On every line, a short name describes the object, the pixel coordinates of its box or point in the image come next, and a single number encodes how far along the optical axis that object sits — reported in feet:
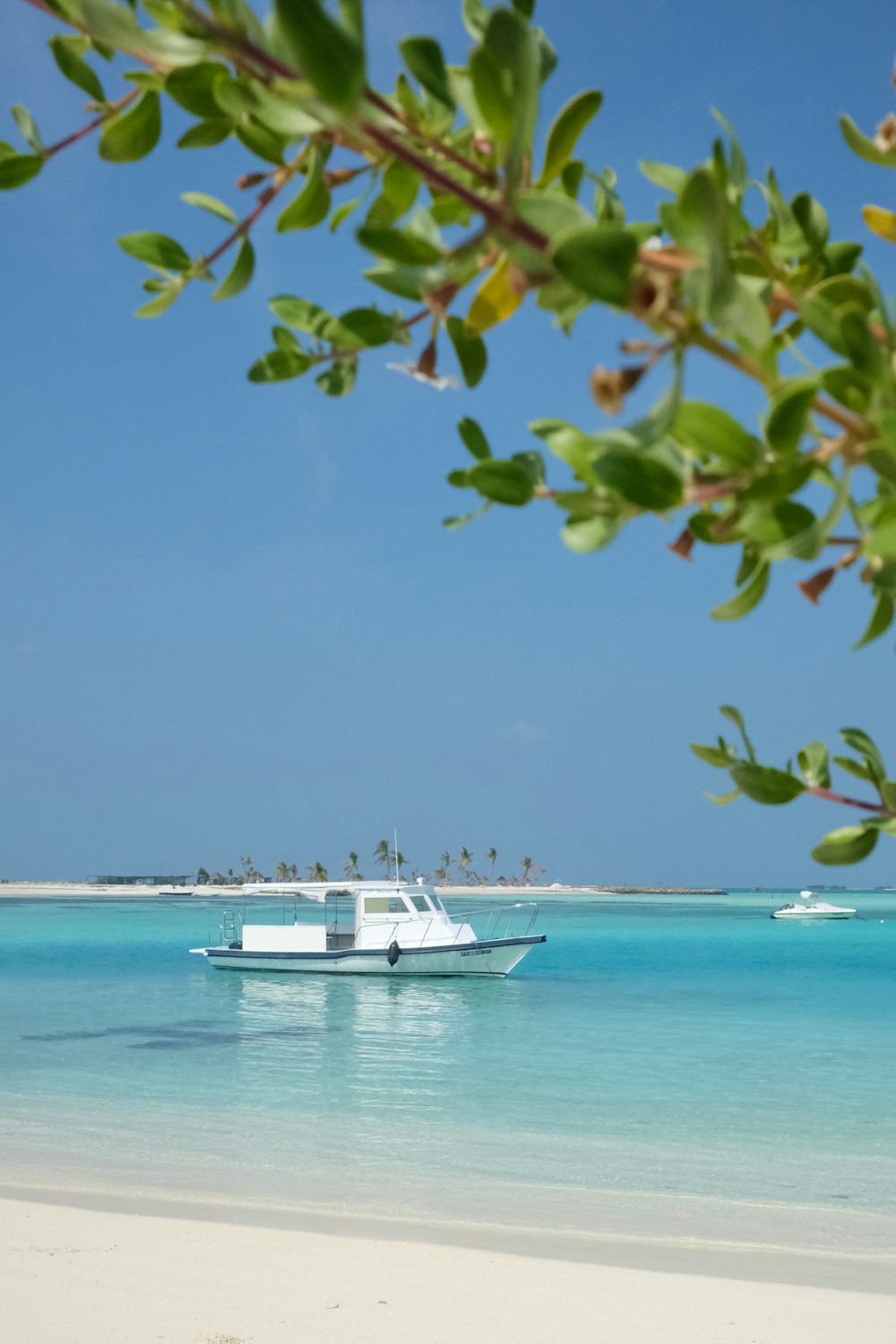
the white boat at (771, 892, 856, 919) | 338.75
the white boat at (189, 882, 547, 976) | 103.76
